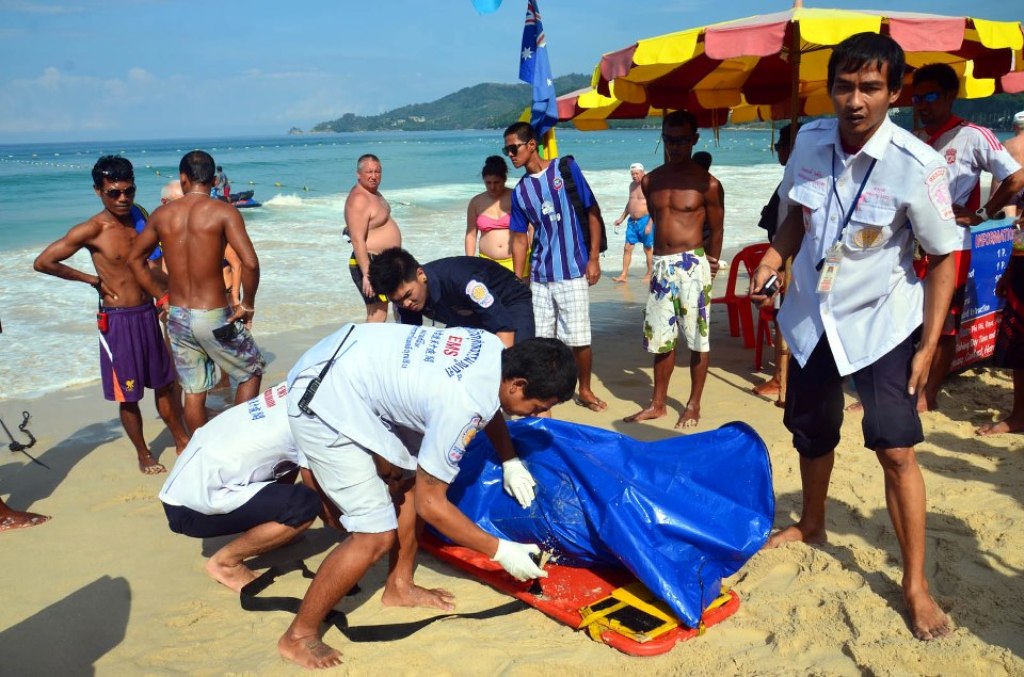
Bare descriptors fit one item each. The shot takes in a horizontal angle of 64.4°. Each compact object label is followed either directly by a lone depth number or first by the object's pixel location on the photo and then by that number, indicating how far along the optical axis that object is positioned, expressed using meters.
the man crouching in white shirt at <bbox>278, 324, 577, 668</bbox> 2.64
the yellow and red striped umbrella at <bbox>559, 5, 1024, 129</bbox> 4.44
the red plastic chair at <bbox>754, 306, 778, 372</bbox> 5.71
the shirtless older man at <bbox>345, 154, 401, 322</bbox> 6.29
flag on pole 5.99
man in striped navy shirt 5.31
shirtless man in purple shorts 4.64
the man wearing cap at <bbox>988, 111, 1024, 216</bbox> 4.46
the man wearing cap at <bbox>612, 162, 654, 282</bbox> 10.34
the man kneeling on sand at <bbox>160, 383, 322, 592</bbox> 3.17
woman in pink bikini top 6.49
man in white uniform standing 2.57
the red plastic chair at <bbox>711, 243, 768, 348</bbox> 6.47
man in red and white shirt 4.25
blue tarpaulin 2.94
